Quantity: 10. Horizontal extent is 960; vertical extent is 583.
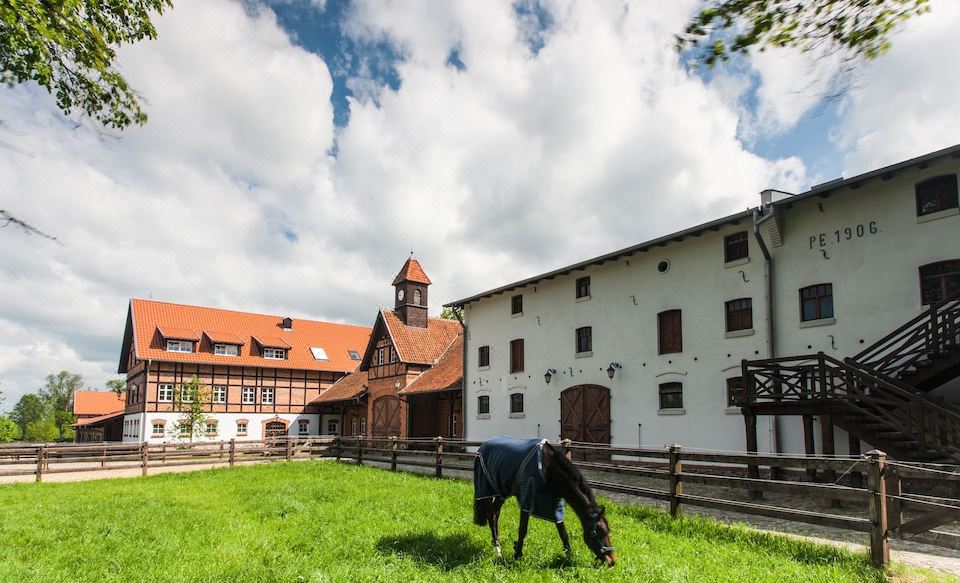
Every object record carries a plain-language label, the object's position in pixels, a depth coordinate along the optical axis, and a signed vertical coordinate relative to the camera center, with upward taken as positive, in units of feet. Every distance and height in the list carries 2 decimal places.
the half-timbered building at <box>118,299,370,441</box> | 117.60 +2.11
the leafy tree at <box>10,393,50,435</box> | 321.73 -16.20
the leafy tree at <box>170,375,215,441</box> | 111.45 -5.61
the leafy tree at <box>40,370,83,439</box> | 319.47 -5.32
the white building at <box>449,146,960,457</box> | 41.91 +5.59
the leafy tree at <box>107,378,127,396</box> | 265.30 -2.68
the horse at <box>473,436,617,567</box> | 20.35 -3.99
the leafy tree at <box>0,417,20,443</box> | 161.43 -13.49
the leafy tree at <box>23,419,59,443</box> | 208.64 -18.14
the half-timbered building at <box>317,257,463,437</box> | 96.07 +0.66
